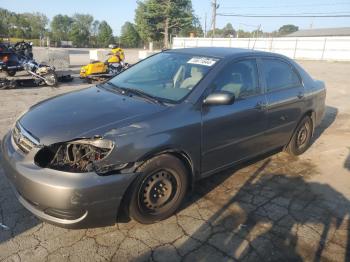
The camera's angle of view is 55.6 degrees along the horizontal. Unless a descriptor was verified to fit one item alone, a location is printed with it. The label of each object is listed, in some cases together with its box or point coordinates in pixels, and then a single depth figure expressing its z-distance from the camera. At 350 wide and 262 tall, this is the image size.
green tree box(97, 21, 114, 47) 71.69
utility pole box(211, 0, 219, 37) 45.28
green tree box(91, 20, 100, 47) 99.22
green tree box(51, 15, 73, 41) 96.75
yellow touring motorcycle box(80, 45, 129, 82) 11.65
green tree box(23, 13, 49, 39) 76.35
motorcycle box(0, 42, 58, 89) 10.73
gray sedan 2.73
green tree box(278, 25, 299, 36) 116.56
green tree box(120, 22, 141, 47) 71.94
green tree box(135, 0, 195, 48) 47.09
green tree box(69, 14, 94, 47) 69.75
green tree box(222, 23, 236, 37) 86.54
